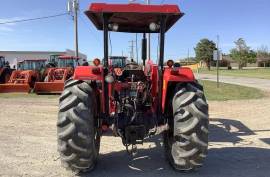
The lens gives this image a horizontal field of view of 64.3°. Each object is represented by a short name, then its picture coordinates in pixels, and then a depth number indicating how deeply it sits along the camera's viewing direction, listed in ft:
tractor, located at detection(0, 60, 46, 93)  37.52
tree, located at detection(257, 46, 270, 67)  177.71
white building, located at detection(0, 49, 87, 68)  131.53
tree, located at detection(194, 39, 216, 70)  155.21
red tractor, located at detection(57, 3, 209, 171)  10.06
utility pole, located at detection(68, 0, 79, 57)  62.02
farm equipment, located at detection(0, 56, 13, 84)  42.65
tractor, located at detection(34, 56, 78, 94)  36.39
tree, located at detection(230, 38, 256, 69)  158.82
